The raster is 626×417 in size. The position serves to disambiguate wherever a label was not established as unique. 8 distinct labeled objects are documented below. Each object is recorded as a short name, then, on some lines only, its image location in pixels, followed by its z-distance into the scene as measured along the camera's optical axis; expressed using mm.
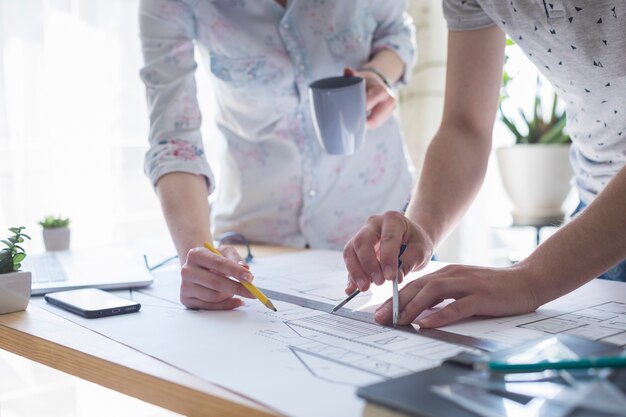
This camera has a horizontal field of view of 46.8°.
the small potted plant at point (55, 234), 1651
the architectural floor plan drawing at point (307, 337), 702
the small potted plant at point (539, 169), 2725
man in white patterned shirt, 926
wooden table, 690
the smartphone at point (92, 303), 1021
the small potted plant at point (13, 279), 1044
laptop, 1207
